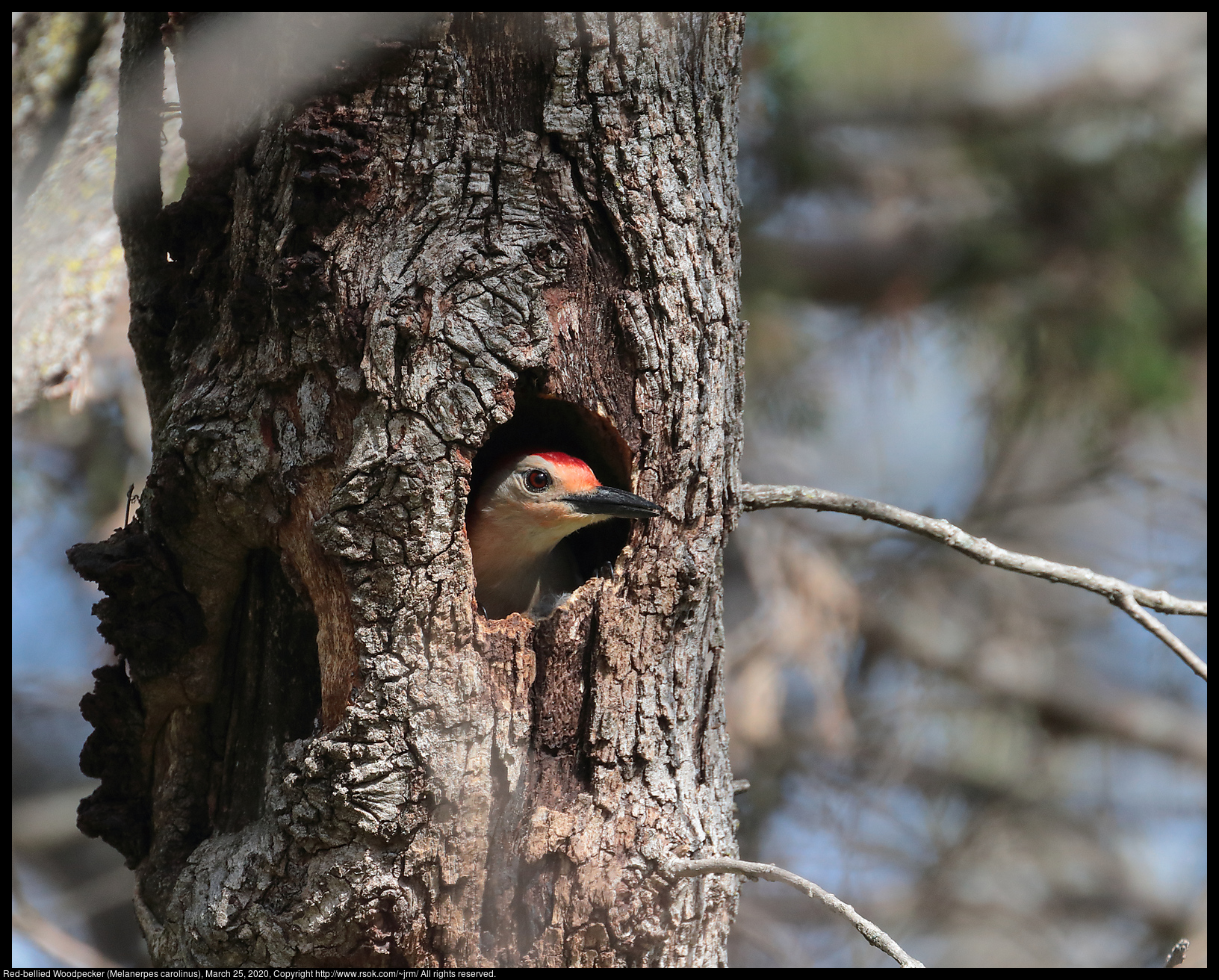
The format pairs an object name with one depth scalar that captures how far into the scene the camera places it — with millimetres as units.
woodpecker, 7078
